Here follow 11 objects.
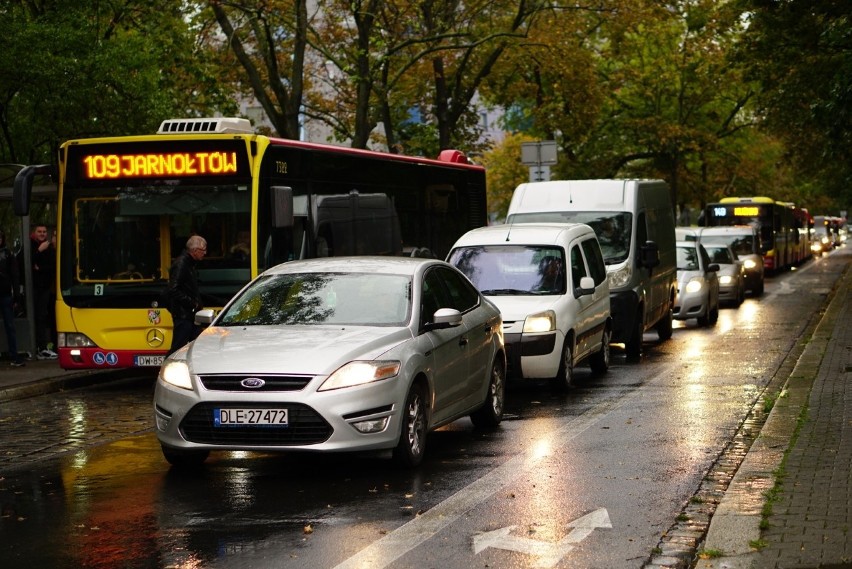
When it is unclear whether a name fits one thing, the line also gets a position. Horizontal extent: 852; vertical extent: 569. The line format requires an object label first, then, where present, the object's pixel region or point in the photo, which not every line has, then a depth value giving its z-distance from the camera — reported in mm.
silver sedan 9258
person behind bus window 15516
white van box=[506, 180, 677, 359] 18828
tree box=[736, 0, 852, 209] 25047
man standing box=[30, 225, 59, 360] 19219
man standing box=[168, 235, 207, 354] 14336
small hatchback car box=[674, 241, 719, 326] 25312
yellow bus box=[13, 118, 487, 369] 15641
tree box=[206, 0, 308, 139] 26859
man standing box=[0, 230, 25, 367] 18219
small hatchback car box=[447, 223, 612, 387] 14562
